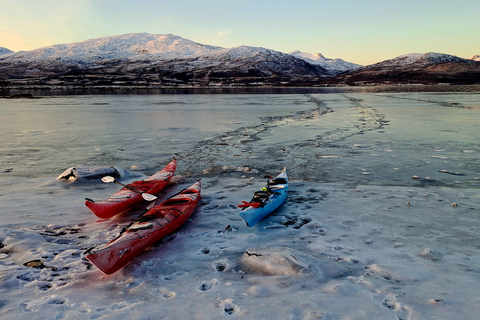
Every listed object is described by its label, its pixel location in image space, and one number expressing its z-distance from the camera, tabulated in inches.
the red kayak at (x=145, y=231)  174.2
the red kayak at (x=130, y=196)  254.2
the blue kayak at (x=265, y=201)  234.5
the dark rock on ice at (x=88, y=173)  354.6
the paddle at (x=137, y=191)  261.4
